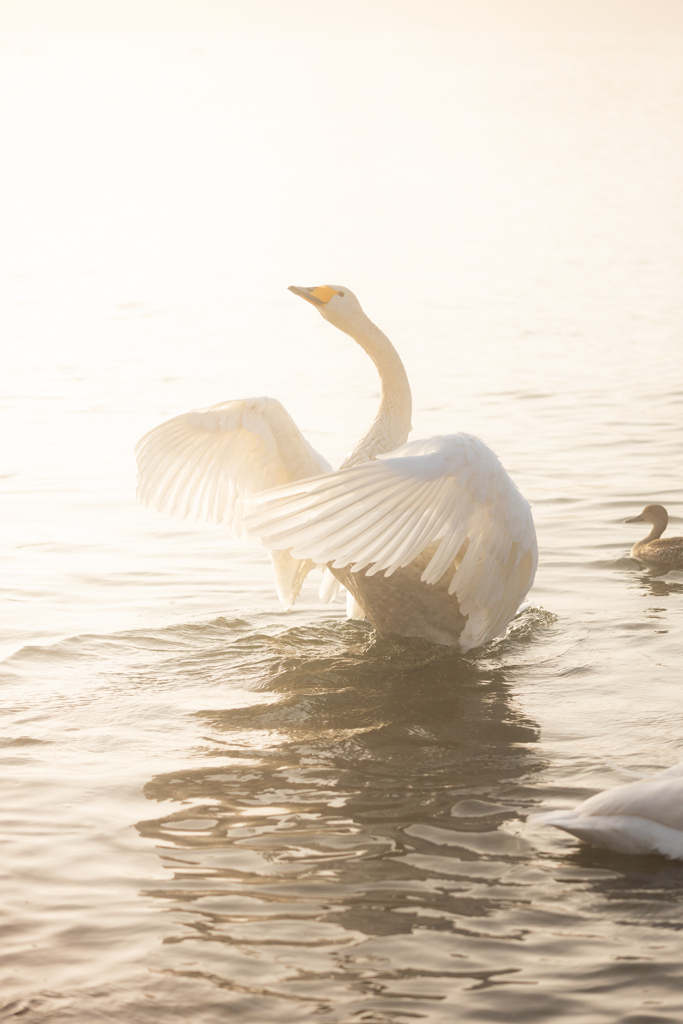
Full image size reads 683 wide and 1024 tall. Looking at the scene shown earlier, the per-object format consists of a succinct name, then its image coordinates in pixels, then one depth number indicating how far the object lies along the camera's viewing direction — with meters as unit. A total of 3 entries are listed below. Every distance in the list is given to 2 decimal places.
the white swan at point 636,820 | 9.02
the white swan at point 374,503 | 10.46
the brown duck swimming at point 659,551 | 17.16
